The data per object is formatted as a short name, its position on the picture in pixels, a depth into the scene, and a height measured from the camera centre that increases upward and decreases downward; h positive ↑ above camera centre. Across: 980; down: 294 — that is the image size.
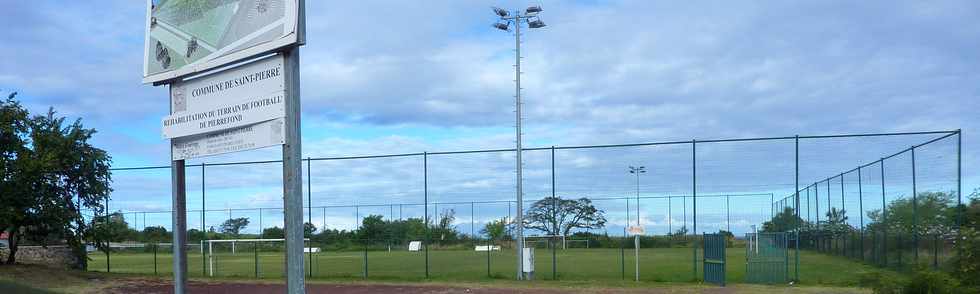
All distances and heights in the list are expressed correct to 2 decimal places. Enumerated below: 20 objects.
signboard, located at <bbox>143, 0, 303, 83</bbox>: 7.38 +1.38
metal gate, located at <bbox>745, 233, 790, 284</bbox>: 23.45 -2.35
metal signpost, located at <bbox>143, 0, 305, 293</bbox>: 7.32 +0.93
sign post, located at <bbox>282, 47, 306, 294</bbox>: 7.28 -0.05
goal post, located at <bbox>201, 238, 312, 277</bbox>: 37.00 -2.94
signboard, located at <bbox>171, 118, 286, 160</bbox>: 7.50 +0.39
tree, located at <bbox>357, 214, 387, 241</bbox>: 34.56 -1.96
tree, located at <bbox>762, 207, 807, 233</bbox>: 34.97 -1.92
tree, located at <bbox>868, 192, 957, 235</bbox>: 23.23 -1.10
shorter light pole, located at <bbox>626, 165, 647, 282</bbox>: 24.67 -1.50
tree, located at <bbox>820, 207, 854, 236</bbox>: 33.31 -1.93
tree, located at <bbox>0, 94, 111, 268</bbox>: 23.23 +0.18
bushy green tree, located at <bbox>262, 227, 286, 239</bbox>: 40.16 -2.39
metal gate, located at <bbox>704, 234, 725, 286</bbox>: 22.20 -2.13
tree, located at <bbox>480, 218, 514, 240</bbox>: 37.46 -2.25
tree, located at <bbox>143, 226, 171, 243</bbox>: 36.41 -2.23
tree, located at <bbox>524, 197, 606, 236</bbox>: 31.33 -1.41
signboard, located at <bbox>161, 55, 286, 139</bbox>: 7.53 +0.76
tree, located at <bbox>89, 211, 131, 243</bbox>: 25.98 -1.42
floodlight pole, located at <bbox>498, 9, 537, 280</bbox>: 24.88 +0.16
